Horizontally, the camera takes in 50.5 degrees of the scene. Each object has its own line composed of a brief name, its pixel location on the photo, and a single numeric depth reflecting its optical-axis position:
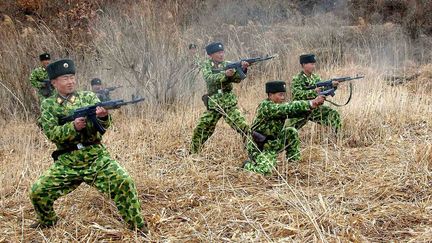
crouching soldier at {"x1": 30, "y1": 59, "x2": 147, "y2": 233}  3.28
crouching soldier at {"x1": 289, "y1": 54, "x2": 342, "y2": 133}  5.91
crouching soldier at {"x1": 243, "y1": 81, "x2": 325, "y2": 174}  4.65
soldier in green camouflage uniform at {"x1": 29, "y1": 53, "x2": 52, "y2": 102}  7.17
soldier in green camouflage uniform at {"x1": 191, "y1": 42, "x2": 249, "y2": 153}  5.60
